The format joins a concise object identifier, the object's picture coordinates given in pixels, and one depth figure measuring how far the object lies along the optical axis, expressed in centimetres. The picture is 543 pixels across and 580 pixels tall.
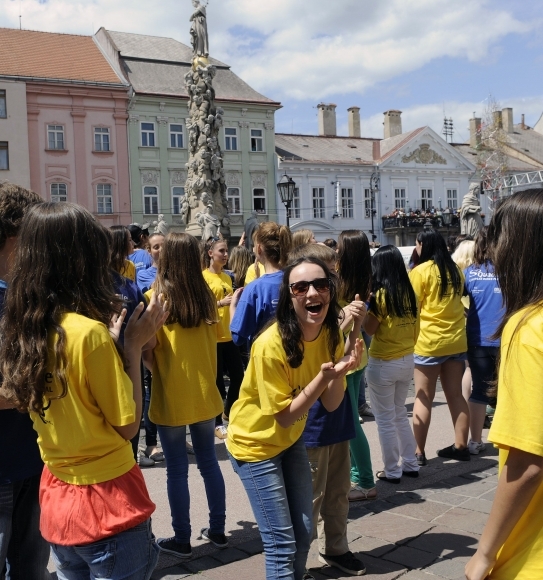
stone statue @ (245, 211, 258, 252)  1117
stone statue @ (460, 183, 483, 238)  1152
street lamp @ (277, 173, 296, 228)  1739
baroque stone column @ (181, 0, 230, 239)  1709
